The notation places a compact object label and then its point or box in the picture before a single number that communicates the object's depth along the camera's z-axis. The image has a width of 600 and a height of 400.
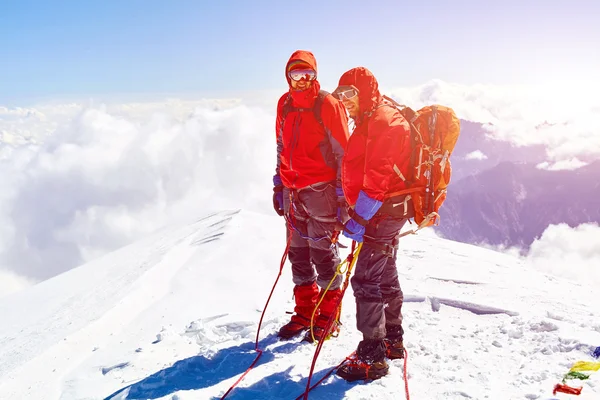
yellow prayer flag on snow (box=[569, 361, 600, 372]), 3.63
